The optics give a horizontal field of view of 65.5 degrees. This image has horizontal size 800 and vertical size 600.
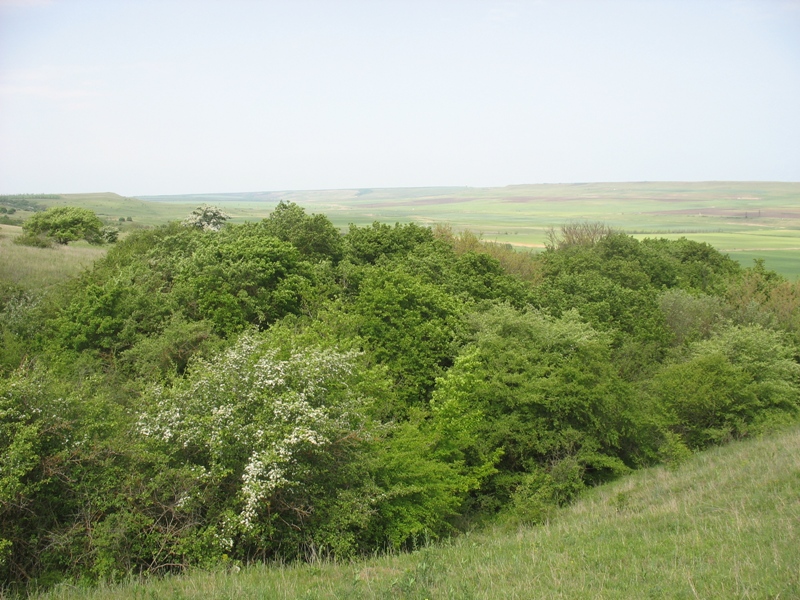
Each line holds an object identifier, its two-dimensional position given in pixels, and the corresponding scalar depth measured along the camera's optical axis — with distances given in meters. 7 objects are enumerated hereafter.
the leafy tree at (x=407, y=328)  27.41
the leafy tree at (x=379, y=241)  41.97
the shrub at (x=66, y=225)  71.88
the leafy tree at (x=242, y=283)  29.78
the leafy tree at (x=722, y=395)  28.41
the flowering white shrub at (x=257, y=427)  14.27
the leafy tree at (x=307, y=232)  39.41
